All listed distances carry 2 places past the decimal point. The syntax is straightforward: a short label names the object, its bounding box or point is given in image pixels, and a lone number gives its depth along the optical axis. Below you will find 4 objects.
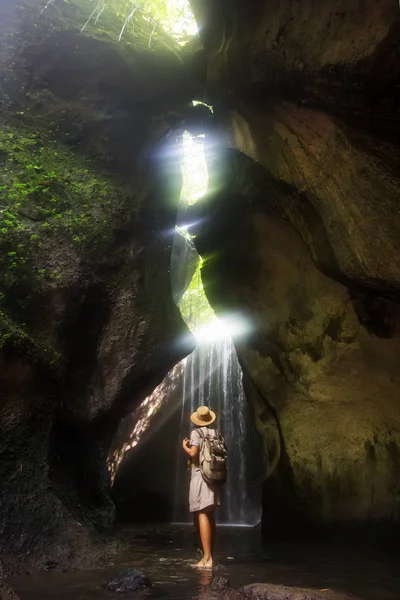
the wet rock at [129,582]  4.15
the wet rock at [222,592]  3.45
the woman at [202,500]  5.42
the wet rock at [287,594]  3.32
